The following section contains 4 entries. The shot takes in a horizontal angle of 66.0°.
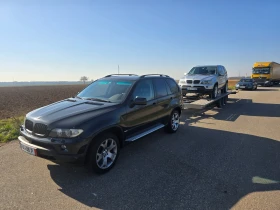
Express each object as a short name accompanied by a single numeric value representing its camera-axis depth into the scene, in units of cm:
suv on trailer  1118
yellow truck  3306
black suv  366
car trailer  948
